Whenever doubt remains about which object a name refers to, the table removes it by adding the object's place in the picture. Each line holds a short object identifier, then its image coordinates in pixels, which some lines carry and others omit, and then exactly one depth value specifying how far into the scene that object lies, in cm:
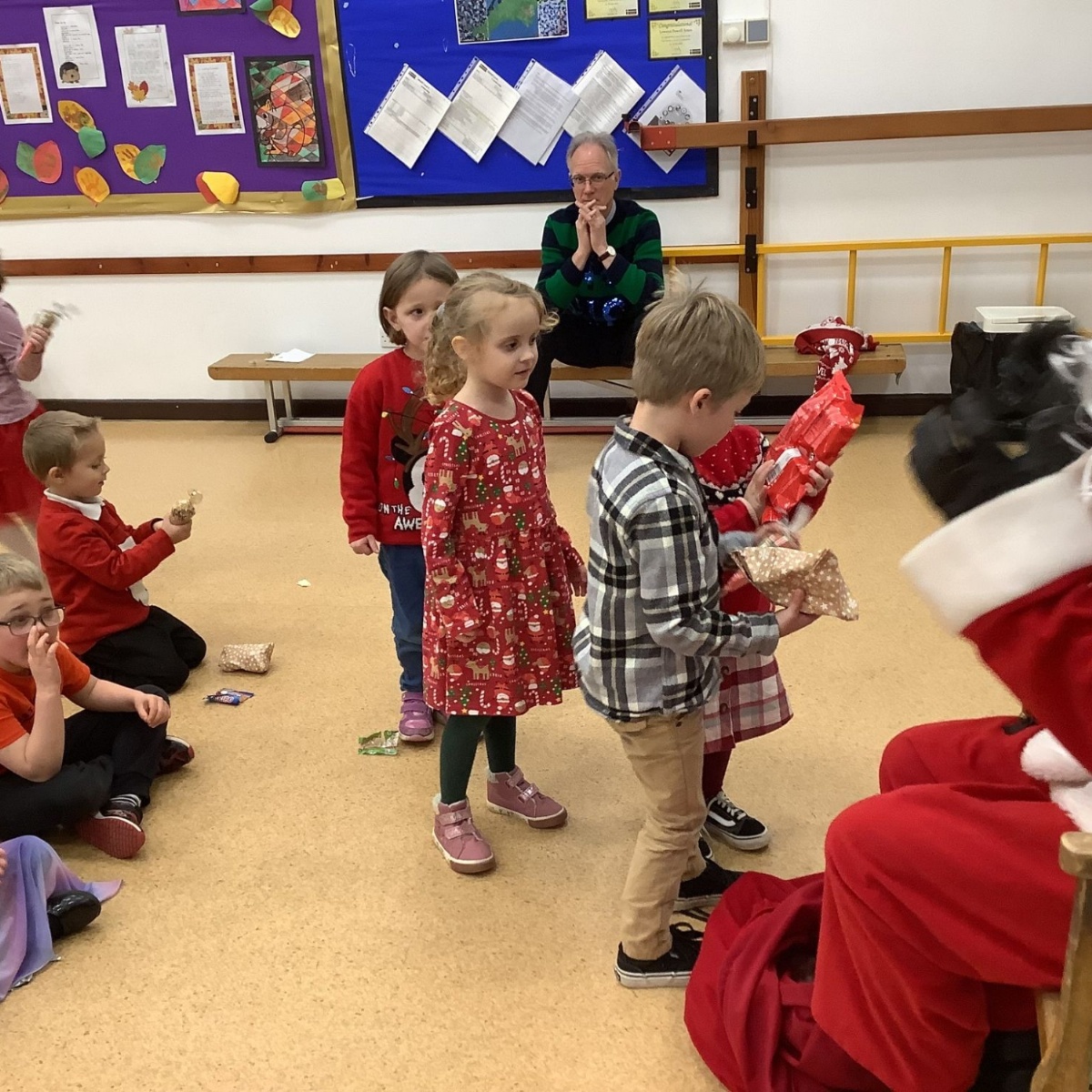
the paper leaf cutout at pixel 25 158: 471
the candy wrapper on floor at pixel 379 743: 242
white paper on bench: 459
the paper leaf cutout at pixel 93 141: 461
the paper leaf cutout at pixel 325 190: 451
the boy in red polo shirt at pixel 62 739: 196
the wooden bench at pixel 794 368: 412
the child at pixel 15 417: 296
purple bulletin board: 435
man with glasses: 381
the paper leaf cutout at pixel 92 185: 469
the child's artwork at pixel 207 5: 432
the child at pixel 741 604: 179
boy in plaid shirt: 145
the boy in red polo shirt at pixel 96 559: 250
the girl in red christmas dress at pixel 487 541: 180
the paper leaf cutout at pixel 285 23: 429
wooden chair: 96
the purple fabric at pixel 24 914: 179
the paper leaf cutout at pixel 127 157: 462
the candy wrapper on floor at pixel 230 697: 265
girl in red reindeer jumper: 223
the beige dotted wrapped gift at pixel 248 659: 277
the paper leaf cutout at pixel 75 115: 459
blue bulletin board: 409
